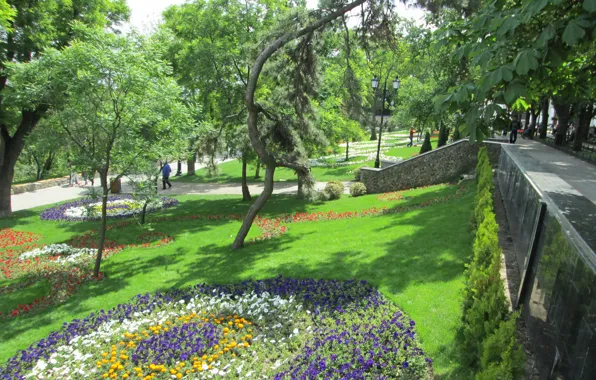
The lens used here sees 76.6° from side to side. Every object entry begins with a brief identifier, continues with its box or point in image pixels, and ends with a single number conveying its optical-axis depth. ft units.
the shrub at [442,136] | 94.99
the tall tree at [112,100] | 29.99
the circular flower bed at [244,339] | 18.31
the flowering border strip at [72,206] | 62.44
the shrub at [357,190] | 71.82
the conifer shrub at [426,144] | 99.28
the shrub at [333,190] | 70.13
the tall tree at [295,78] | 34.63
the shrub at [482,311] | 14.35
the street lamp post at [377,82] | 66.64
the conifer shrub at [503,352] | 12.05
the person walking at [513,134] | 65.26
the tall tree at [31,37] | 52.06
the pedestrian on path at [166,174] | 88.34
